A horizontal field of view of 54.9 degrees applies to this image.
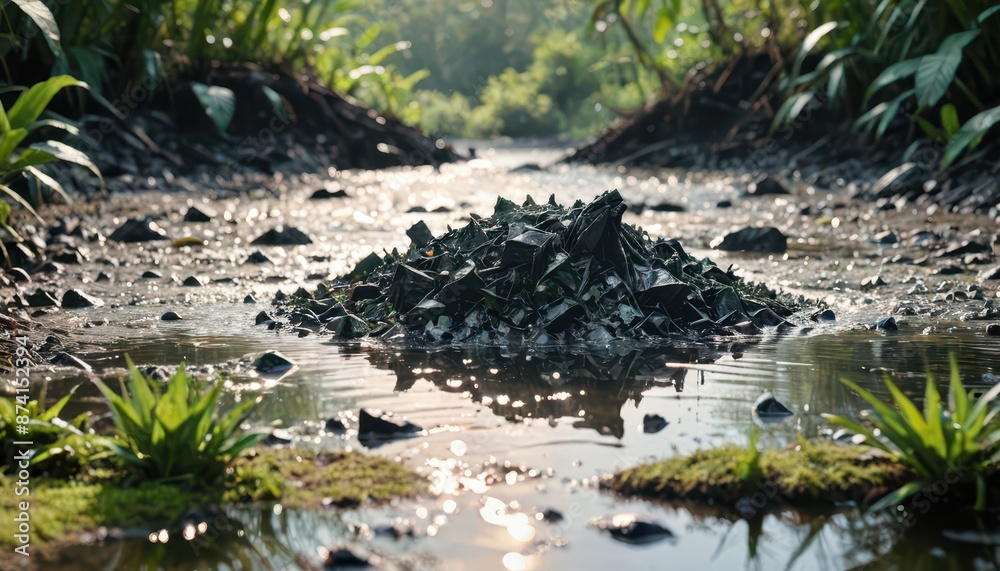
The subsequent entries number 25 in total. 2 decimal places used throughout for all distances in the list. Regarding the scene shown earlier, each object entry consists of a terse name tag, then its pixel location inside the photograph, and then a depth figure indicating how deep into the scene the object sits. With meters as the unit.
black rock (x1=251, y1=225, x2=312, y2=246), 6.74
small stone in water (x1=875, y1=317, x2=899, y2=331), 4.10
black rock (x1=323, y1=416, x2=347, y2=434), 2.79
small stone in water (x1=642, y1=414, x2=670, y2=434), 2.80
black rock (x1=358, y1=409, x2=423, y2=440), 2.75
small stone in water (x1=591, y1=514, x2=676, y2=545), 2.12
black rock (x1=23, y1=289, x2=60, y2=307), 4.52
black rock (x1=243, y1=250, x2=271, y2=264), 5.93
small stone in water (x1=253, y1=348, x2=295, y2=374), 3.41
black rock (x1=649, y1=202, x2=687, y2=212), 8.94
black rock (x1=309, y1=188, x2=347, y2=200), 9.62
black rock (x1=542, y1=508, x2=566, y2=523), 2.20
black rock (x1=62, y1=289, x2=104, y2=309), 4.53
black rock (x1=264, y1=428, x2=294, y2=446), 2.66
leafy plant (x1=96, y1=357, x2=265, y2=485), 2.29
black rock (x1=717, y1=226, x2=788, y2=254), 6.51
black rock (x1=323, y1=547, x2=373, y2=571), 1.99
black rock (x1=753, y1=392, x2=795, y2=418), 2.90
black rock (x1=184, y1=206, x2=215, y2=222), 7.71
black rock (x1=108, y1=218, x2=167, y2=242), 6.62
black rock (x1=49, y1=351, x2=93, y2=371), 3.38
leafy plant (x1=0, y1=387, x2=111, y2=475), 2.39
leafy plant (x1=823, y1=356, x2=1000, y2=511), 2.20
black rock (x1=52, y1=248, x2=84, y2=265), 5.65
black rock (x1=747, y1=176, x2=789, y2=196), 9.77
